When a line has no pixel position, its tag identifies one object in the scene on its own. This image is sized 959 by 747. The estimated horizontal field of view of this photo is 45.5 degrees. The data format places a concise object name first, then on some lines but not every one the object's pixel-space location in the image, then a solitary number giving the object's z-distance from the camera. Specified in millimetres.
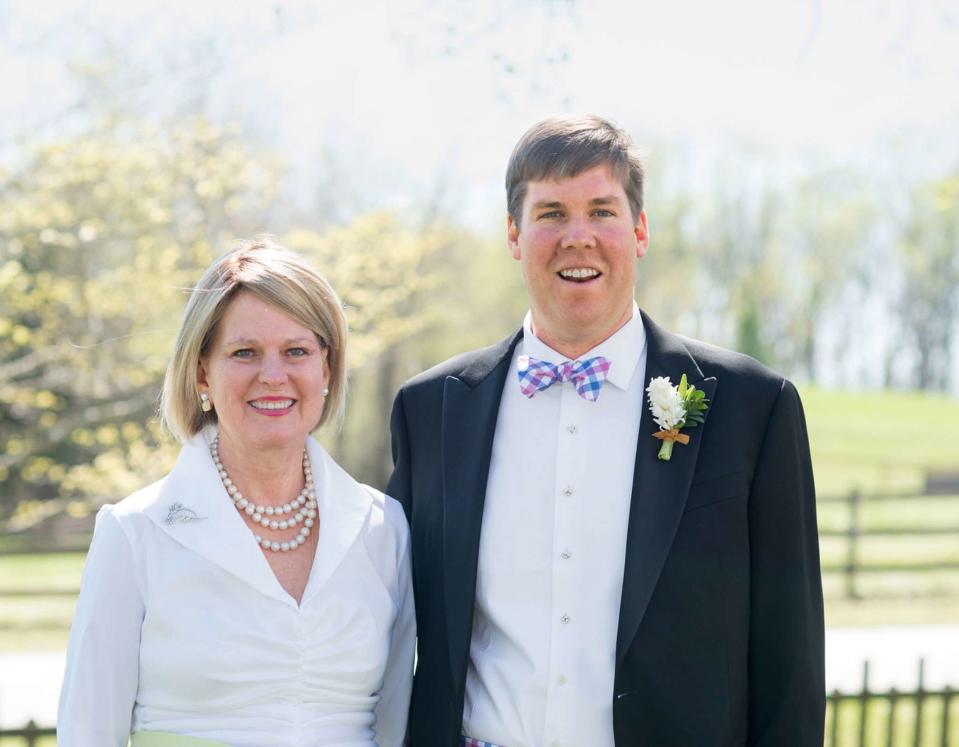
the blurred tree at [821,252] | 34125
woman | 2895
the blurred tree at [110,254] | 11805
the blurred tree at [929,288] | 33188
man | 3043
